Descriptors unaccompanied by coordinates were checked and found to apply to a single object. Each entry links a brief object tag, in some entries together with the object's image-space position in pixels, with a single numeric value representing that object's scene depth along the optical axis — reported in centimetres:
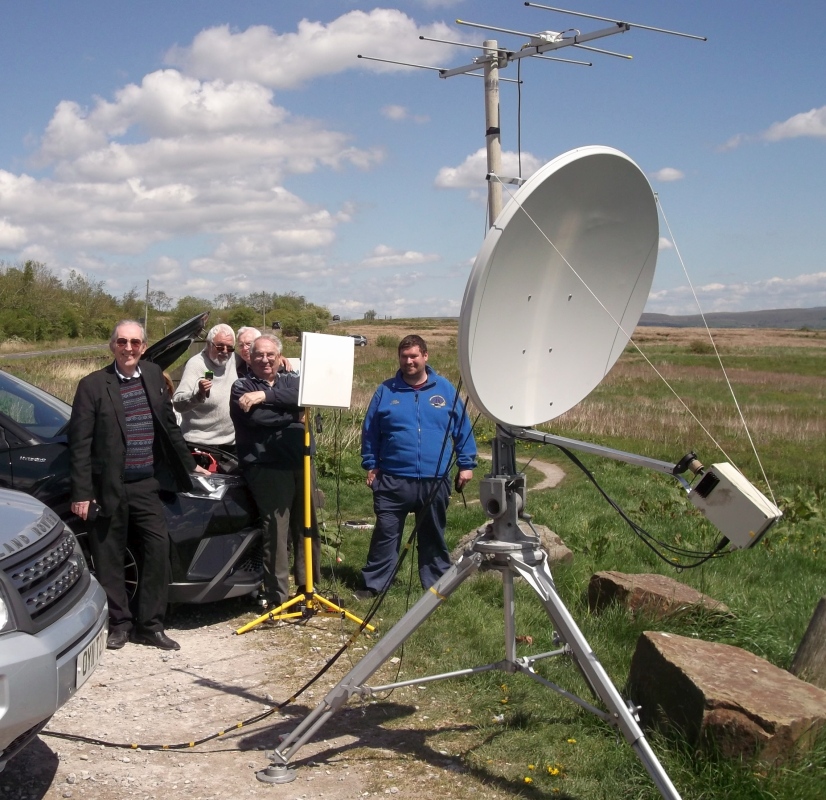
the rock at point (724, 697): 390
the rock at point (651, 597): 607
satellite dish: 354
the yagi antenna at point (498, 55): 571
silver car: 339
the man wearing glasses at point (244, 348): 721
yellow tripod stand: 652
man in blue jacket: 685
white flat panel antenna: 639
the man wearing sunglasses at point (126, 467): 574
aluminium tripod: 382
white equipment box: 326
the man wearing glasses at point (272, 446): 659
